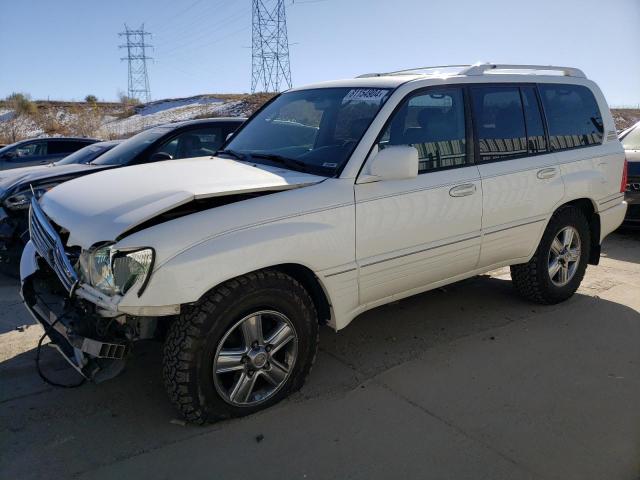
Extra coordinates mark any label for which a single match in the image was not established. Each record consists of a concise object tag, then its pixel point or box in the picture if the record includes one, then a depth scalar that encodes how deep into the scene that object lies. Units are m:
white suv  2.91
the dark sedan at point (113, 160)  5.94
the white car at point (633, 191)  7.59
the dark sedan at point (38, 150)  11.61
